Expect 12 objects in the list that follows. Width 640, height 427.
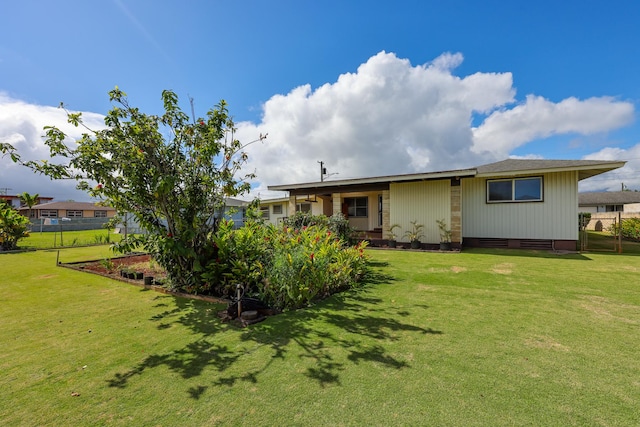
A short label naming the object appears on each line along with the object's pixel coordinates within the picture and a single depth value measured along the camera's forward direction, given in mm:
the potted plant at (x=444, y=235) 10258
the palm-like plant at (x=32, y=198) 22578
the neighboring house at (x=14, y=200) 46944
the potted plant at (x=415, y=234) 10984
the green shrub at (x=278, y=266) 4098
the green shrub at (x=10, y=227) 11945
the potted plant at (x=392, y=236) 11539
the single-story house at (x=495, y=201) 9727
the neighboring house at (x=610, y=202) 29203
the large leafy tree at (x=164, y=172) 3990
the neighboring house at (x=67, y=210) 39031
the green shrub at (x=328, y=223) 8127
